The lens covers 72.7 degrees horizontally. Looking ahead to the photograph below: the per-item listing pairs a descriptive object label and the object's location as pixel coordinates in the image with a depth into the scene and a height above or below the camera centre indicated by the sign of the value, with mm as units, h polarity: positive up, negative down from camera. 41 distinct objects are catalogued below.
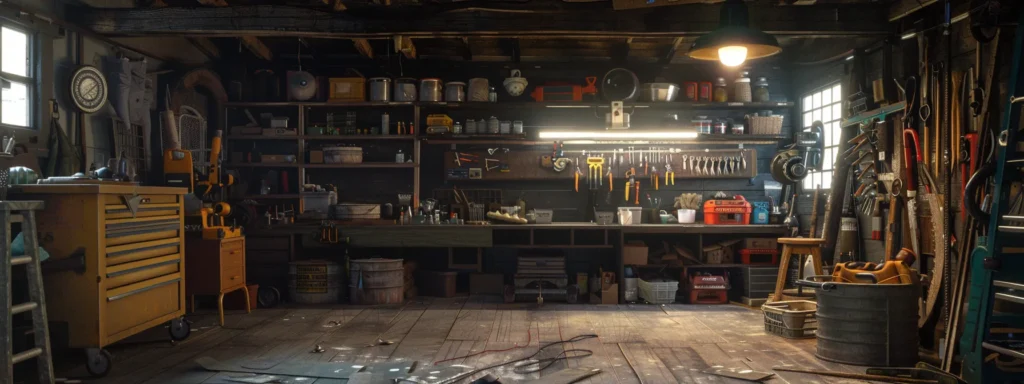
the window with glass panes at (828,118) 7250 +700
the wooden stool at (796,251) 6324 -616
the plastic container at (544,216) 7934 -366
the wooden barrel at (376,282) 7367 -1041
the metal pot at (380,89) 7996 +1093
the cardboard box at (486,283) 7977 -1134
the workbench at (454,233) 7523 -532
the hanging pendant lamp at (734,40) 4248 +882
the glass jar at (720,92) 8125 +1072
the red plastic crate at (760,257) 7523 -795
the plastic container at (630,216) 7711 -356
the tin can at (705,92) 8125 +1072
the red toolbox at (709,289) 7477 -1132
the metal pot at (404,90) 7984 +1078
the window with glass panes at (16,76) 5008 +794
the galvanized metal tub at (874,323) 4508 -912
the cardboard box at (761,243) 7527 -641
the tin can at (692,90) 8109 +1093
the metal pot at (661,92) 8004 +1056
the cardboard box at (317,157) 8062 +315
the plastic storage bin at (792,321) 5461 -1096
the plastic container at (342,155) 7996 +336
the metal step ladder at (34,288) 3711 -570
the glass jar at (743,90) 8039 +1083
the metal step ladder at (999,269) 3770 -469
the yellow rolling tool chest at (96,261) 4223 -482
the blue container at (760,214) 7797 -339
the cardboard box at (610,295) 7457 -1192
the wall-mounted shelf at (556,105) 8008 +914
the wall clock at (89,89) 5668 +795
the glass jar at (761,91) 8070 +1076
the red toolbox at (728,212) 7789 -316
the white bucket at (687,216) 7848 -363
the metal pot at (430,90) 7969 +1080
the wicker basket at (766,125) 8000 +676
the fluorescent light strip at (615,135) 7855 +551
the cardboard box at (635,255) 7516 -769
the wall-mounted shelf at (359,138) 8062 +536
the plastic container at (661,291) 7375 -1141
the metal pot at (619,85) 7961 +1135
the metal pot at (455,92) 7965 +1055
